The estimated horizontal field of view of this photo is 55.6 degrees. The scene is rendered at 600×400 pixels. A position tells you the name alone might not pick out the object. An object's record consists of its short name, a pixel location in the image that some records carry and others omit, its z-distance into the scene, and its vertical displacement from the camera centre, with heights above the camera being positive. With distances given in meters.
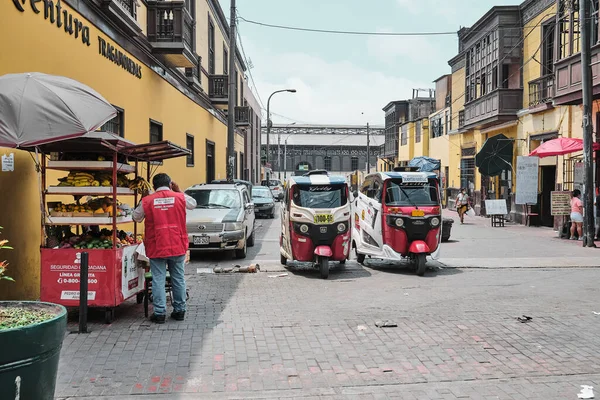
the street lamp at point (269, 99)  41.88 +6.68
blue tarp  29.20 +1.28
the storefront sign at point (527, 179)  21.42 +0.36
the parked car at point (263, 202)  27.64 -0.63
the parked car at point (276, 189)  43.88 +0.01
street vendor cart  7.23 -0.47
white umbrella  6.06 +0.83
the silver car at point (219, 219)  13.18 -0.70
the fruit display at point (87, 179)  7.53 +0.14
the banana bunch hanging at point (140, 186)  8.12 +0.05
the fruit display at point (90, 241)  7.41 -0.68
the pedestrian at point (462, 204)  25.31 -0.68
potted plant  3.37 -1.00
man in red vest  7.27 -0.63
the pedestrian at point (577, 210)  17.05 -0.66
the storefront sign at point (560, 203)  18.30 -0.47
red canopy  18.11 +1.35
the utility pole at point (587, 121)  15.59 +1.85
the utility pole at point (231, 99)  21.25 +3.40
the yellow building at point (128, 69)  8.10 +2.58
